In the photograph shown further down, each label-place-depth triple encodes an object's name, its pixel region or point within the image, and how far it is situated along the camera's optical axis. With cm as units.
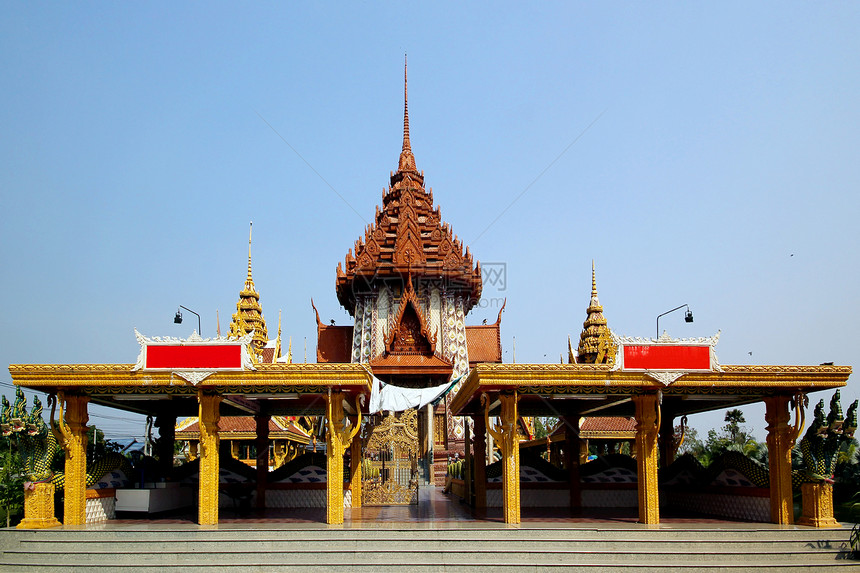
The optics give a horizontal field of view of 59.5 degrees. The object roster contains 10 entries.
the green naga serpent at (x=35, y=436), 1448
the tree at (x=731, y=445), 2694
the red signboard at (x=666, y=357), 1440
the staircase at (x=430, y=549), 1266
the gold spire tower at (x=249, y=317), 4378
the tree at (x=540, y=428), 5621
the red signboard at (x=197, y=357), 1422
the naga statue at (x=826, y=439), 1437
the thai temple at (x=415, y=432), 1423
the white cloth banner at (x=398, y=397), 1731
